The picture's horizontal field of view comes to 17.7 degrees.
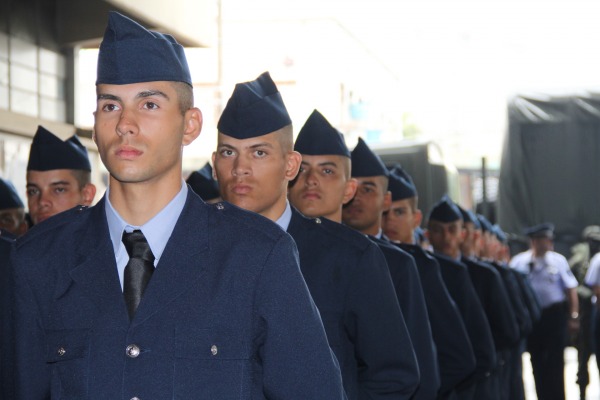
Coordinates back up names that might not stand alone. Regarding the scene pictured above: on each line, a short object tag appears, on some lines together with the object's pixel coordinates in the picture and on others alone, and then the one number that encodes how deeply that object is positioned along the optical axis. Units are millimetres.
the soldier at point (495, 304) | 16011
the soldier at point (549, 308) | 22377
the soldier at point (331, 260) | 7014
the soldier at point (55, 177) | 9542
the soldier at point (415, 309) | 8759
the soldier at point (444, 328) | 10613
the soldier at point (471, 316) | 12694
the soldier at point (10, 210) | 11378
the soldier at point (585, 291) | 23760
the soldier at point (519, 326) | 18827
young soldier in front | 4171
